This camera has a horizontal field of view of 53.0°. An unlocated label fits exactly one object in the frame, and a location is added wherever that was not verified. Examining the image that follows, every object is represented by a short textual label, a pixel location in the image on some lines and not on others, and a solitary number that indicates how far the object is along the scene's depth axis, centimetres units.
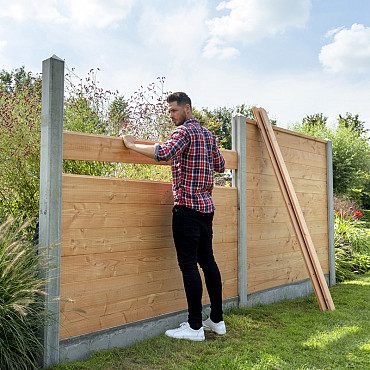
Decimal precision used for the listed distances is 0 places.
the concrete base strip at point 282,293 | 378
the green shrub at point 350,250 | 556
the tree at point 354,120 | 3050
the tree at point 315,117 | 3015
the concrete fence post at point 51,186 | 223
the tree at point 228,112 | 2576
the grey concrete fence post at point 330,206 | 502
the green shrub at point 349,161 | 1683
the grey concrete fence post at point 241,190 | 361
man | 266
